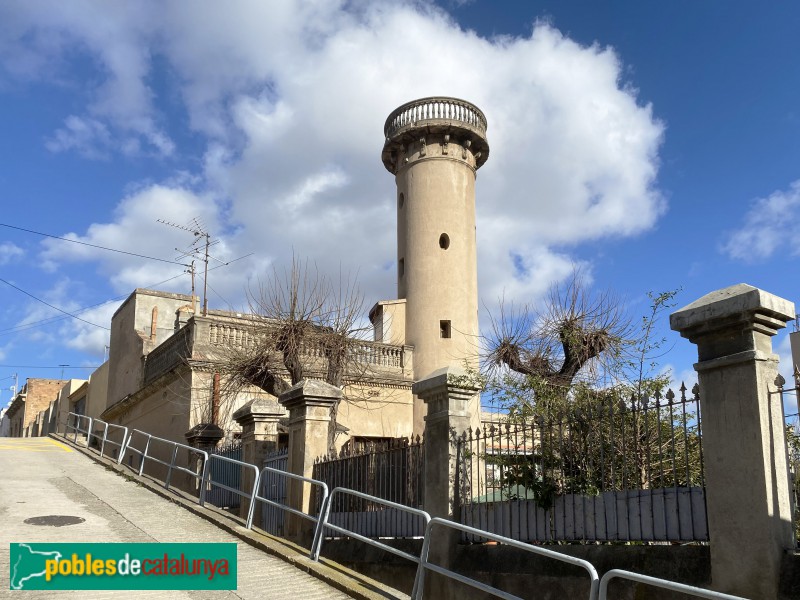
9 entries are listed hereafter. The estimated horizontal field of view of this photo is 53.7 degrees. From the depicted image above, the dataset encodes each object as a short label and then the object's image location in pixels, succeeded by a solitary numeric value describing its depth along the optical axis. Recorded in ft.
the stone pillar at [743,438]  19.54
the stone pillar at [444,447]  30.37
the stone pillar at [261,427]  45.93
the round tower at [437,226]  77.20
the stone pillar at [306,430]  39.93
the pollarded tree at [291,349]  56.95
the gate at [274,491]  42.83
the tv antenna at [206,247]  103.26
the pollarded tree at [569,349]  46.26
